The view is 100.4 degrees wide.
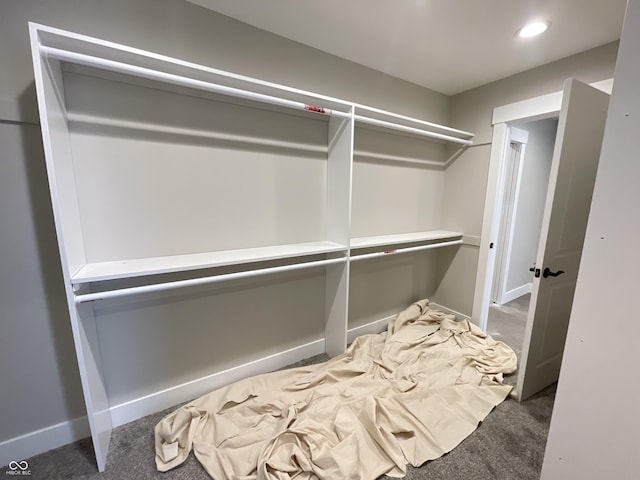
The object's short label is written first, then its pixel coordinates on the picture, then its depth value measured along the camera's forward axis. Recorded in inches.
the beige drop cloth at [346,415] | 51.2
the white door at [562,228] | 58.0
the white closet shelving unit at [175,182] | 46.9
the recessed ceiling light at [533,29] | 62.7
